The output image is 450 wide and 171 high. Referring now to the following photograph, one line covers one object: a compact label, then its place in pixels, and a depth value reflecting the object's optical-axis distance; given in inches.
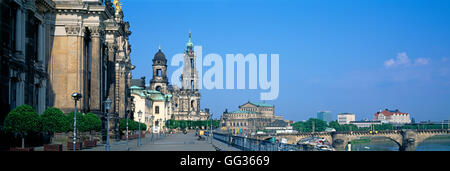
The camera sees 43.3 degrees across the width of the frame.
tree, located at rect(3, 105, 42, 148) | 1350.9
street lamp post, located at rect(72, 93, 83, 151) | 1183.3
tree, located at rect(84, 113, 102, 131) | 1833.2
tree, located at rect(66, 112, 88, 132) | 1749.9
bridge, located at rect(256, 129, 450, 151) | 6112.2
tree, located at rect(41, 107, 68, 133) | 1497.3
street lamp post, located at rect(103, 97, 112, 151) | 1384.8
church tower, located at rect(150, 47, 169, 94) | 7495.1
